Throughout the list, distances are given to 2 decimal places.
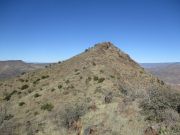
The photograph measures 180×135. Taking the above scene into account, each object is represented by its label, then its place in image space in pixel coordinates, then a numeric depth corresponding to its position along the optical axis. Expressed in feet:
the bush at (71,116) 32.83
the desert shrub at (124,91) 40.74
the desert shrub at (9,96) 63.19
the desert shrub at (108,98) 37.93
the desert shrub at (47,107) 44.52
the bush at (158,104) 26.45
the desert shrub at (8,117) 44.86
